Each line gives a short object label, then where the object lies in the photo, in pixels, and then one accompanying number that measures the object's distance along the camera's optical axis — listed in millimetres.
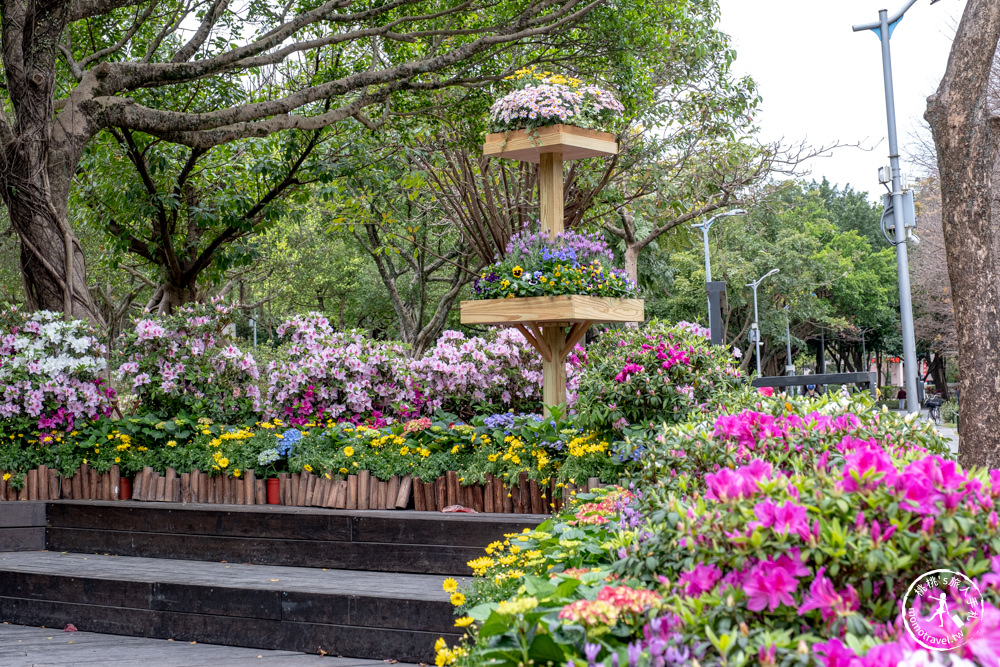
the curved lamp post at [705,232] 24425
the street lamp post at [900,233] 10836
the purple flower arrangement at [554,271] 5988
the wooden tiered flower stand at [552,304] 5957
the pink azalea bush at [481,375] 7391
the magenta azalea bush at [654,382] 5051
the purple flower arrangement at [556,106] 6543
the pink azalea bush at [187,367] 6973
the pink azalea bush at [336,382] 7230
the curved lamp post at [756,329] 33488
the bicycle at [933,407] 28155
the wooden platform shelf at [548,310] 5855
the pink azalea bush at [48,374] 6695
